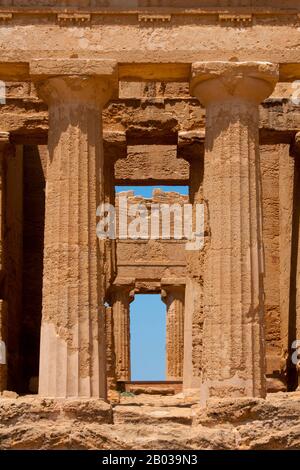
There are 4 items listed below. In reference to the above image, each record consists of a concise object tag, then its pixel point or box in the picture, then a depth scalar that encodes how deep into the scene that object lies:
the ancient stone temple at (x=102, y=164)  25.55
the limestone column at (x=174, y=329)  44.21
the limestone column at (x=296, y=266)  31.91
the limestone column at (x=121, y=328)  43.97
